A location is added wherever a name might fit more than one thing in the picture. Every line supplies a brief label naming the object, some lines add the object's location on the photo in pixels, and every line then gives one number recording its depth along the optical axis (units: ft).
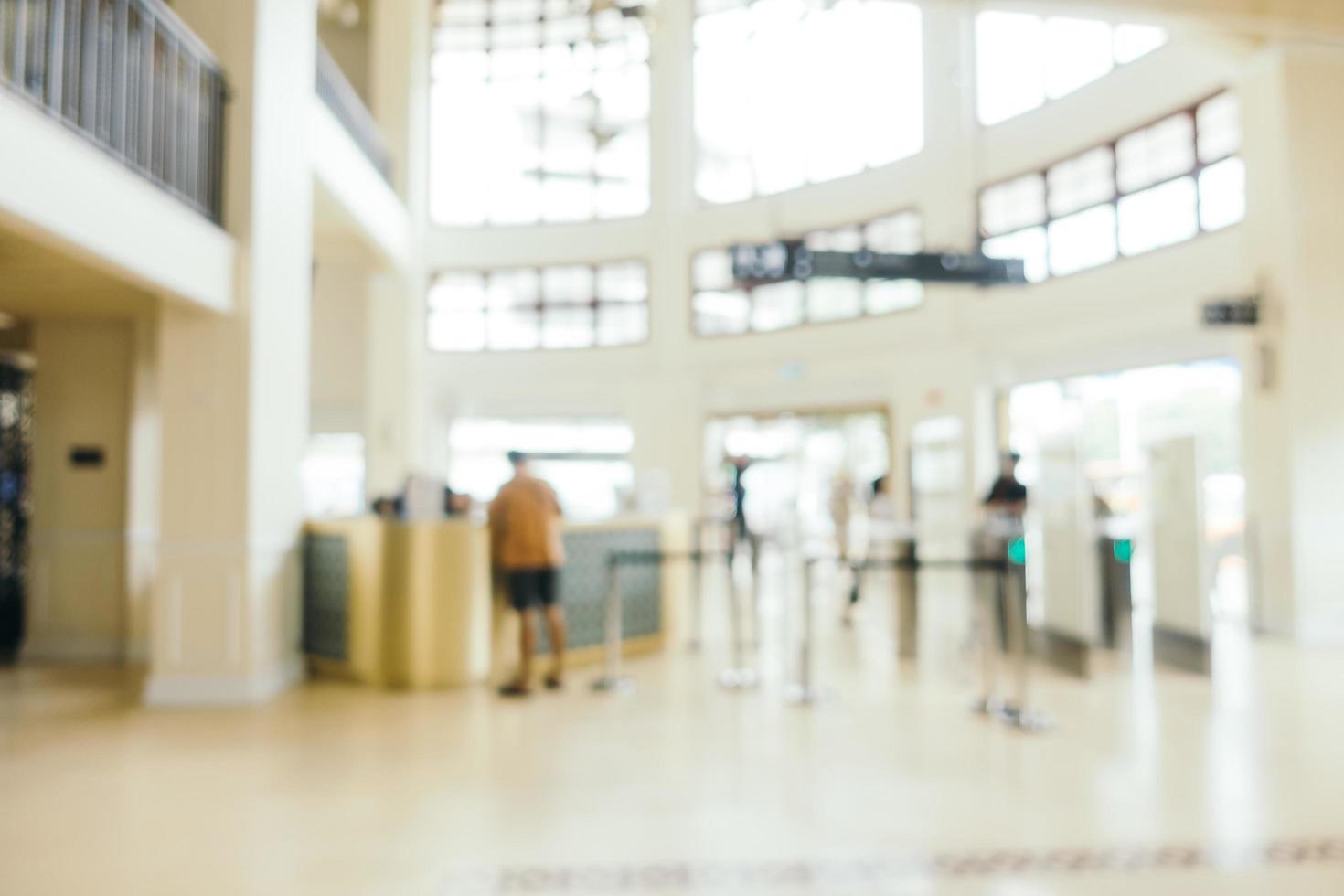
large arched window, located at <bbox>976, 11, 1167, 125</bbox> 34.40
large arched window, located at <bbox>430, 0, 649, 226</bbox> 51.31
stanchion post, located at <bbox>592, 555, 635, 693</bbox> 21.74
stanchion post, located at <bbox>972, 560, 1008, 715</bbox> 19.04
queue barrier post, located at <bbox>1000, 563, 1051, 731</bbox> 17.84
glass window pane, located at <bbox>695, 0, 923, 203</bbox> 44.55
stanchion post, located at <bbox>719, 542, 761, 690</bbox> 21.85
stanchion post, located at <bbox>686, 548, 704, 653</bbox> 26.40
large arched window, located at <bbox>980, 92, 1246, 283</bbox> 30.76
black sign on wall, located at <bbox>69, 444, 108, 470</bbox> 27.04
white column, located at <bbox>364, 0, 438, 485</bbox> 47.75
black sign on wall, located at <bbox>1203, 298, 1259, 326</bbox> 27.58
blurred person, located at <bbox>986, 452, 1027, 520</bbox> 24.59
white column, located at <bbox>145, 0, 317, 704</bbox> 20.90
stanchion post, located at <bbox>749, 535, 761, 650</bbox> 20.33
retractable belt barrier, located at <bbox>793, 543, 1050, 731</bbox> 18.29
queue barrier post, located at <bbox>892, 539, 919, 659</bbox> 25.18
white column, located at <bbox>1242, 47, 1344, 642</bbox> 27.12
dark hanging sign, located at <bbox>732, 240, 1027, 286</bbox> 29.63
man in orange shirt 21.01
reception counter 21.56
